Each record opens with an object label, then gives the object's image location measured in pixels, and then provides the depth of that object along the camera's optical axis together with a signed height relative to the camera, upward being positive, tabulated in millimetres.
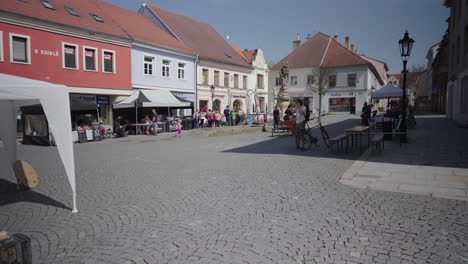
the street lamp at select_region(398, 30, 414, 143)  12594 +2344
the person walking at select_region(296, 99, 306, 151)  11590 -249
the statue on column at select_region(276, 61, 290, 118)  24516 +1475
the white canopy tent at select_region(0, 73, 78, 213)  4905 +93
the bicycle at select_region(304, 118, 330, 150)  11944 -911
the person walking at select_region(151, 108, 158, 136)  21016 -731
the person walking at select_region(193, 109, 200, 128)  25797 -468
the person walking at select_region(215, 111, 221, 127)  25922 -472
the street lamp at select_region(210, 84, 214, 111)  31206 +1907
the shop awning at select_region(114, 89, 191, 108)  21166 +881
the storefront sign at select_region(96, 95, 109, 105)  23125 +944
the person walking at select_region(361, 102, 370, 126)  18516 -64
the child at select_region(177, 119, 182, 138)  19808 -977
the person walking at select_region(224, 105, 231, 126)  27136 -168
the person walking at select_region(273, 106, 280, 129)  20797 -287
